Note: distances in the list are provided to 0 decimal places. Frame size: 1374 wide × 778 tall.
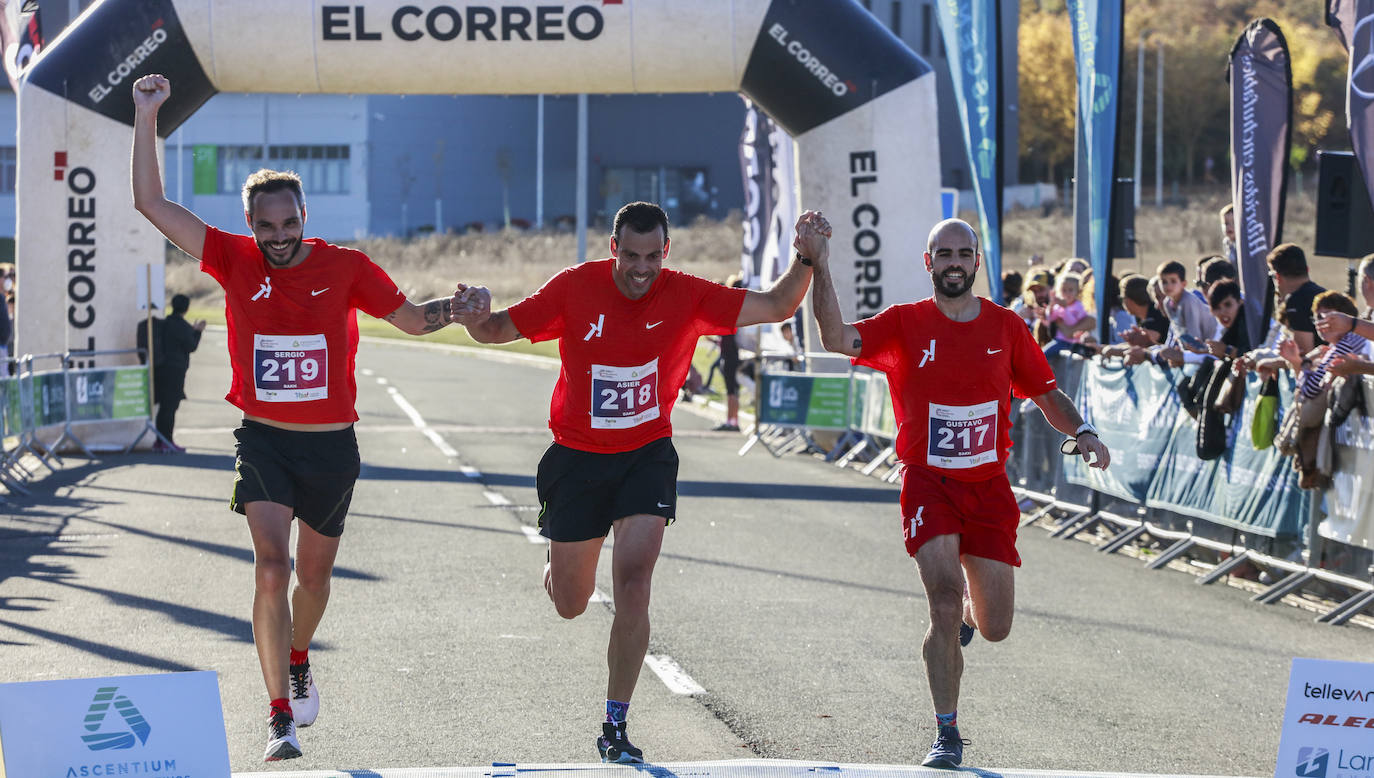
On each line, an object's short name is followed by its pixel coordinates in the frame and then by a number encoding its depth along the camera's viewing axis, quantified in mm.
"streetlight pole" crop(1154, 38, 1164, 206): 76062
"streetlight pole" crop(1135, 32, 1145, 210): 74844
